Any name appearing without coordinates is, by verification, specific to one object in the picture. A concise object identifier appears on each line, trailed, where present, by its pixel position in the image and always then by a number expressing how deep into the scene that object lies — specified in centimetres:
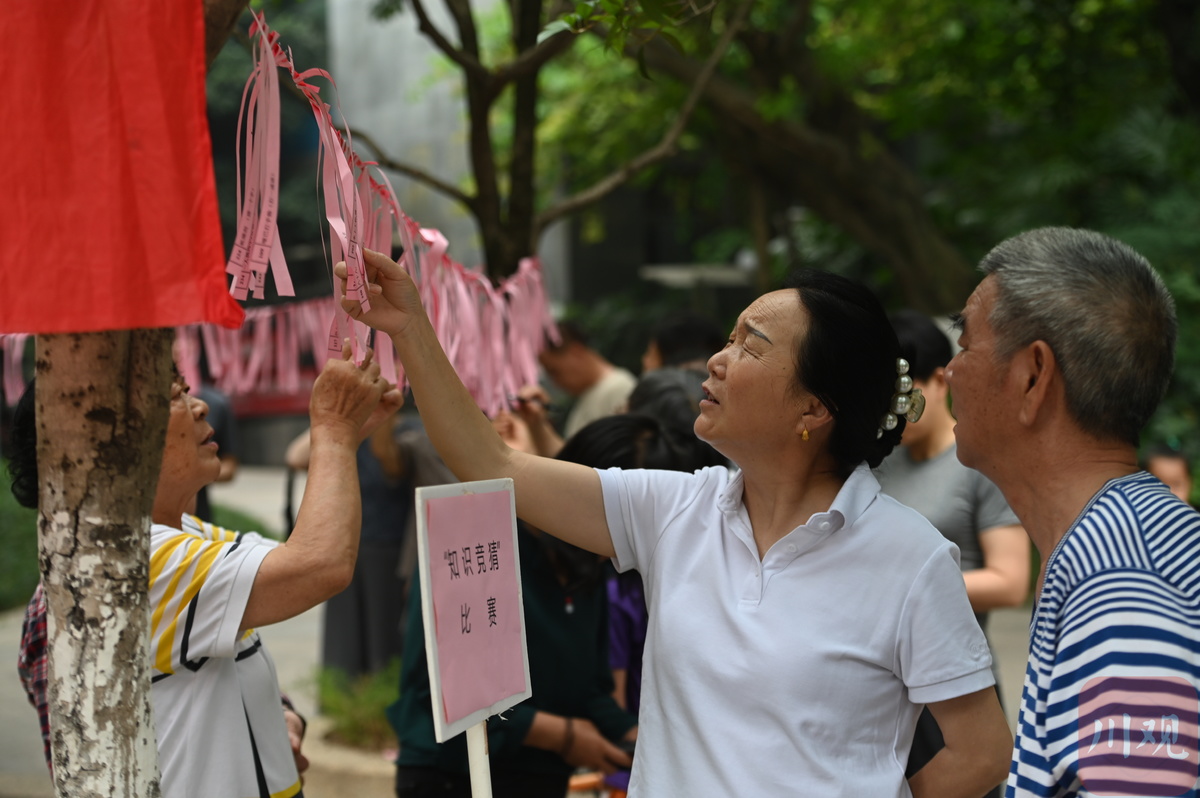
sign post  160
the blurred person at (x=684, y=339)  450
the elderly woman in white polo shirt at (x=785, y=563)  177
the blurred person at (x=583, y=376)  523
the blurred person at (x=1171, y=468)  494
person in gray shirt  283
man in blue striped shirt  135
